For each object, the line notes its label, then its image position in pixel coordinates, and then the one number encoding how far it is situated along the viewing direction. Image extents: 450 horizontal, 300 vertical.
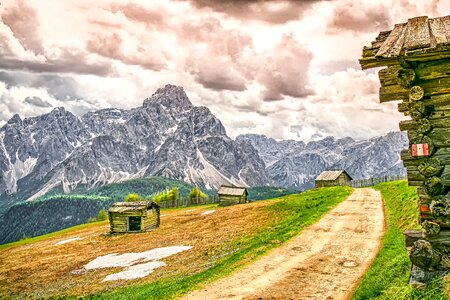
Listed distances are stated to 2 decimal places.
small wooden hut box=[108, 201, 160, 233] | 63.88
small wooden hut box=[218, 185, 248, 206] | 108.50
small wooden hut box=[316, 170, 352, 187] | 109.25
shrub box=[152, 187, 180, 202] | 153.00
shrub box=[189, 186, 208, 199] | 142.04
